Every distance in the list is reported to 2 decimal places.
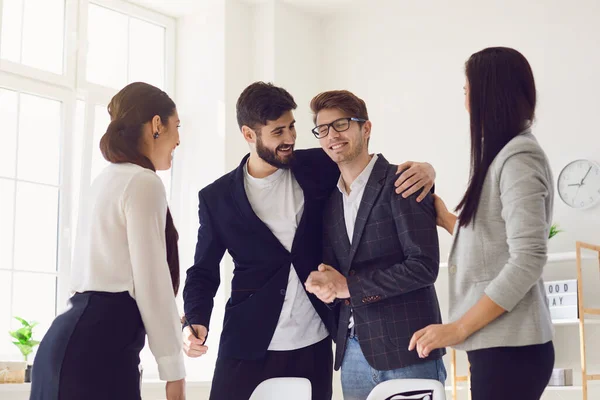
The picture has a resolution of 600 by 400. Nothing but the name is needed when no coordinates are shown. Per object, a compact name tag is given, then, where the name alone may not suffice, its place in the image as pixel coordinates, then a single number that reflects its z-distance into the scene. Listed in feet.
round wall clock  14.25
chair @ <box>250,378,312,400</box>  7.36
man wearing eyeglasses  7.37
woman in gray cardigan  5.47
